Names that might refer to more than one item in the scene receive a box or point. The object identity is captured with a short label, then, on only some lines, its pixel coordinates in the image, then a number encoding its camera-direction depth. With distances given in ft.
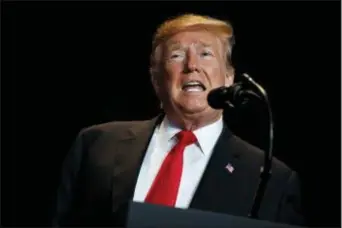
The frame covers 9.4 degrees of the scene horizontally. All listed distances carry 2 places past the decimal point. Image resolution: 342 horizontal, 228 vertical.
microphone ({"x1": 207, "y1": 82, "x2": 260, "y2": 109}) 14.63
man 15.67
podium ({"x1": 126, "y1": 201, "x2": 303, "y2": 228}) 14.00
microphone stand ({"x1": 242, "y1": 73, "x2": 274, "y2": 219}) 14.70
